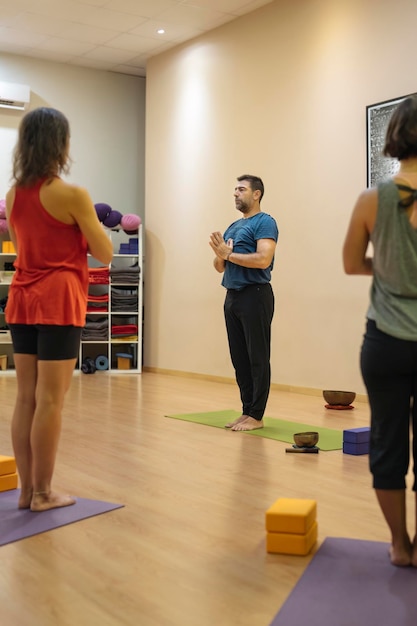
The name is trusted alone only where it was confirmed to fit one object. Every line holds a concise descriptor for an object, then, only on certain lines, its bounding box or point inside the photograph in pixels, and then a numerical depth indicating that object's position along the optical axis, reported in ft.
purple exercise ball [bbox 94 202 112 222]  24.39
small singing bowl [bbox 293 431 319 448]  11.73
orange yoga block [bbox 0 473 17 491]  9.14
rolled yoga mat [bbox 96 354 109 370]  25.40
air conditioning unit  25.09
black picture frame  17.80
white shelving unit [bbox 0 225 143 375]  25.35
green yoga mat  12.79
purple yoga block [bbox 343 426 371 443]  11.57
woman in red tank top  7.86
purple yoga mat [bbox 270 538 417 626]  5.43
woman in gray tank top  6.13
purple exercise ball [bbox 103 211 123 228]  24.81
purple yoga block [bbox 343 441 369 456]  11.62
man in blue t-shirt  13.28
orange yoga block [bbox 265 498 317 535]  6.93
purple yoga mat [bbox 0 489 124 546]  7.49
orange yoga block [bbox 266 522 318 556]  6.91
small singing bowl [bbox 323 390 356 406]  16.87
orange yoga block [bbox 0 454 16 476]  9.18
